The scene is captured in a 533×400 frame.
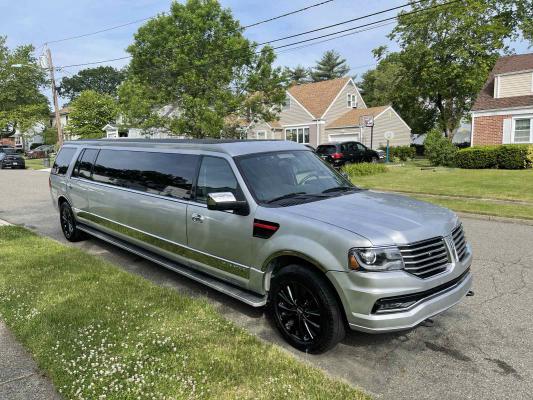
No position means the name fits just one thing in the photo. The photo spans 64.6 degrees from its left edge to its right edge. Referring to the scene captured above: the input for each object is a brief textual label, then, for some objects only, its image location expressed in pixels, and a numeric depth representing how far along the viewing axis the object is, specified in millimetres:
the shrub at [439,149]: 23047
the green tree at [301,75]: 80144
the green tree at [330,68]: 77000
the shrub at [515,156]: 20064
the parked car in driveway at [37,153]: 53750
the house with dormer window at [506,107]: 24734
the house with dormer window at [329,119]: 38000
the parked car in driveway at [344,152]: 24906
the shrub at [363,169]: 19250
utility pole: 29594
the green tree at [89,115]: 47094
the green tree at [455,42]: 32531
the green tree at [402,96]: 37844
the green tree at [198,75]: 25469
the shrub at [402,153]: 31528
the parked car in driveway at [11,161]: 33594
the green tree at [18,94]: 49906
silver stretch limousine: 3217
